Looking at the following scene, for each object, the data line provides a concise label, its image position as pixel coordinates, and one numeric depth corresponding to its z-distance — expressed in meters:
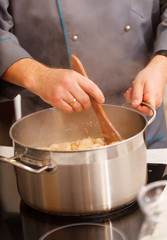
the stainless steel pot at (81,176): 0.96
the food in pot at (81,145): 1.15
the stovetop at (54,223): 0.98
